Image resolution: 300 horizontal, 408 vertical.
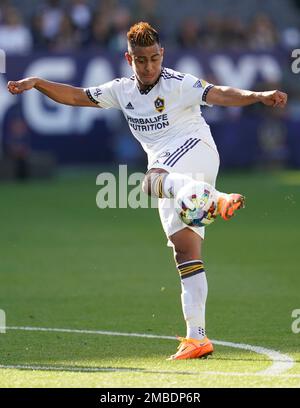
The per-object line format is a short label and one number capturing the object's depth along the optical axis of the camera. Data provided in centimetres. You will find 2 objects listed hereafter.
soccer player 1519
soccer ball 1476
